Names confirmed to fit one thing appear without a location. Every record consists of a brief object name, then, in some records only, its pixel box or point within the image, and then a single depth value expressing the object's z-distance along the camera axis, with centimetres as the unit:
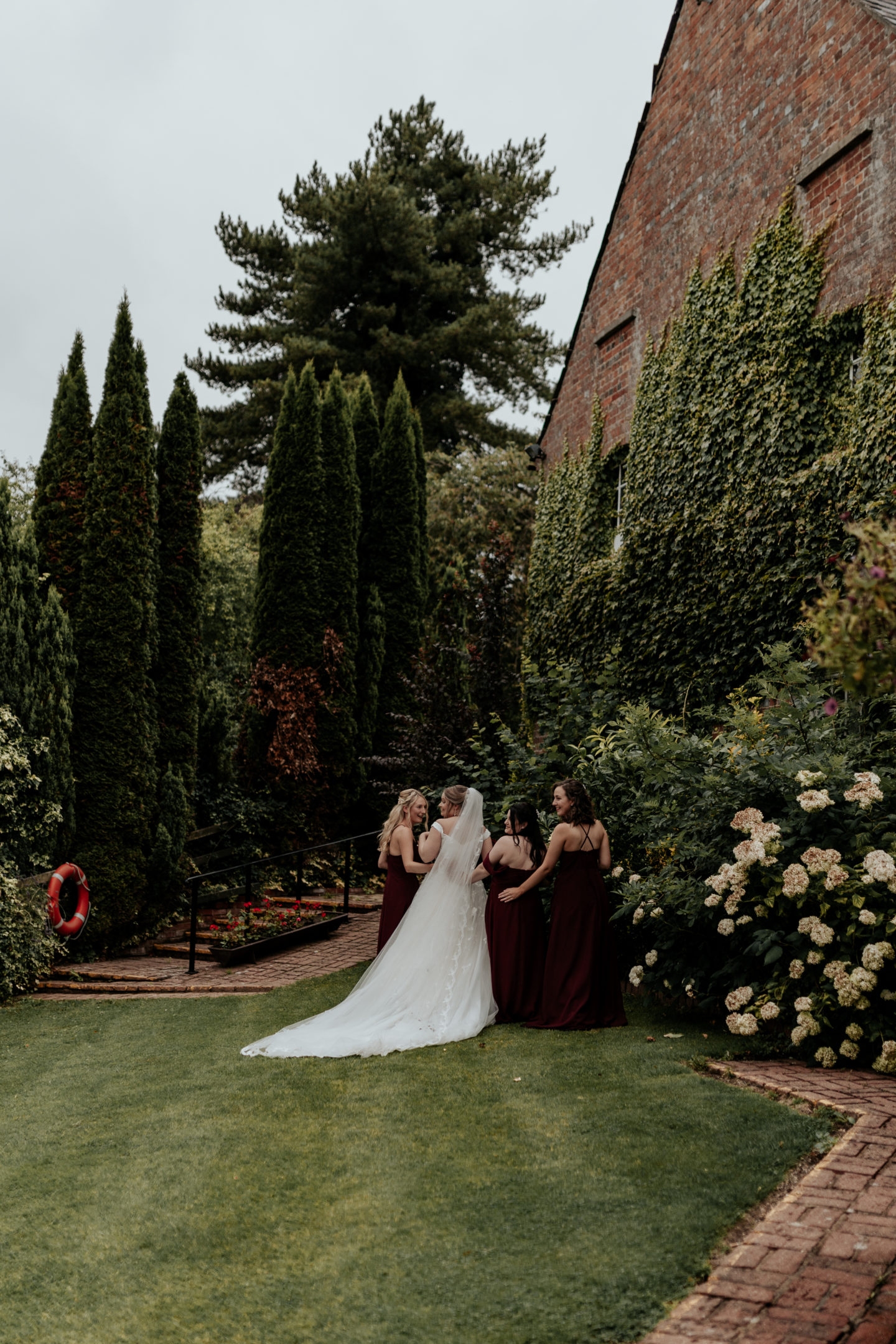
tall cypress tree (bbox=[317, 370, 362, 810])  1645
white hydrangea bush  562
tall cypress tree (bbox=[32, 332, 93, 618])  1302
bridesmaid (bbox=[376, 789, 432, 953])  894
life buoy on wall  1107
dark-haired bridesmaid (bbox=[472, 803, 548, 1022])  800
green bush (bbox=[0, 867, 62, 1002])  1026
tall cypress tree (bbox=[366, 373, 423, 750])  1795
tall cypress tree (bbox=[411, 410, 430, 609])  1844
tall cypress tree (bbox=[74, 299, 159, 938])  1253
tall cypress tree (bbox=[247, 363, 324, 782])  1603
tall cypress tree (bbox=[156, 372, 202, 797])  1375
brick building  879
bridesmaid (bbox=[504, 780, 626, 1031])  750
